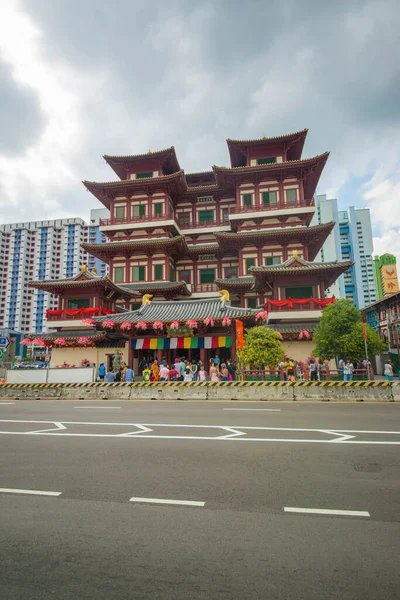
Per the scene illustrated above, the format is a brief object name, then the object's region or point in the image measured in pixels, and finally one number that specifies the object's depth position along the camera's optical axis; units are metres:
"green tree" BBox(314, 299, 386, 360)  20.86
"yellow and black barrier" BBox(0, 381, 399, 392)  16.56
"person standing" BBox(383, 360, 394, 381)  20.45
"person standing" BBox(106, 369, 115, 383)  21.53
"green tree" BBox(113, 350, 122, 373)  27.26
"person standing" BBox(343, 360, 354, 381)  19.09
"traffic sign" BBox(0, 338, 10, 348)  16.95
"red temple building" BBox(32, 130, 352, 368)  28.58
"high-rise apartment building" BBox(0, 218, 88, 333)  115.12
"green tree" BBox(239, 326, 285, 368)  19.95
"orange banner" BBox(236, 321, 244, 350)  23.09
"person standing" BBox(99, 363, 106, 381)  23.16
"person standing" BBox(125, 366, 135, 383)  20.84
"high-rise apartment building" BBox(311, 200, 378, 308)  93.06
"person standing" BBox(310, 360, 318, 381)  20.96
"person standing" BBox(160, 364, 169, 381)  20.64
